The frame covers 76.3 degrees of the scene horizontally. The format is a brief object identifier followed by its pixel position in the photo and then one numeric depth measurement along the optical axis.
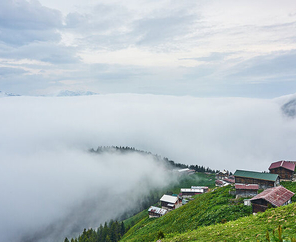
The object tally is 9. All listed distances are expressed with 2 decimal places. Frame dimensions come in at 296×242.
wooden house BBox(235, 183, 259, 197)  44.31
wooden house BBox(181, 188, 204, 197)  112.04
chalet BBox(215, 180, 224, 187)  118.30
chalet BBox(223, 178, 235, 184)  119.25
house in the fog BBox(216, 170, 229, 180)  141.32
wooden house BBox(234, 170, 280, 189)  49.31
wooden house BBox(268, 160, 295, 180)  53.59
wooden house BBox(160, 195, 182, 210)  90.04
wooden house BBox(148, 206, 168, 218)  82.01
